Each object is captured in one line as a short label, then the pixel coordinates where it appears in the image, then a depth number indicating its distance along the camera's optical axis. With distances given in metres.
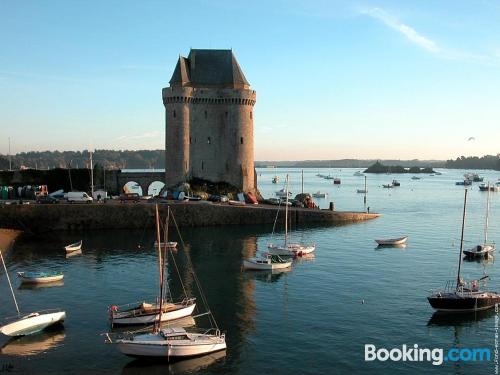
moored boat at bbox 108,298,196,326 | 29.89
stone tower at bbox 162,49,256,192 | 77.38
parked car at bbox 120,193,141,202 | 70.97
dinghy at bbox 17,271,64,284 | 39.71
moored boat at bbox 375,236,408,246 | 57.88
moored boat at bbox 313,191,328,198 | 133.38
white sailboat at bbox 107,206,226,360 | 25.19
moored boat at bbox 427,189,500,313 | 33.16
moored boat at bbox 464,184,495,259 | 51.16
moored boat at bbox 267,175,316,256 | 50.59
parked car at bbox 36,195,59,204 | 68.25
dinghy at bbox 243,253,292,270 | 44.78
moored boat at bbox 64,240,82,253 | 51.85
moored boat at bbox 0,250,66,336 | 28.06
